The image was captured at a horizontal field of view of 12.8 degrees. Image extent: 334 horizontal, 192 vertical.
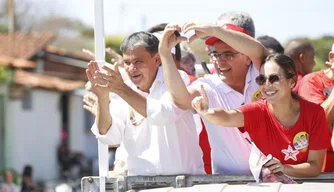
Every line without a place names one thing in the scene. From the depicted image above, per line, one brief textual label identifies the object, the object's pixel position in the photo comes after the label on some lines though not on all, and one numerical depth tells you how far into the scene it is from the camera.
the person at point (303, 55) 11.99
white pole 7.96
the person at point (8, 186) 30.99
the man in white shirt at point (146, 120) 8.49
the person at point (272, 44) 11.76
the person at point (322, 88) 8.93
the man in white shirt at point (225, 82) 8.39
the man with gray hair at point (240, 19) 10.00
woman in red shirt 8.02
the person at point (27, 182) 26.67
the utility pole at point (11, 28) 50.07
